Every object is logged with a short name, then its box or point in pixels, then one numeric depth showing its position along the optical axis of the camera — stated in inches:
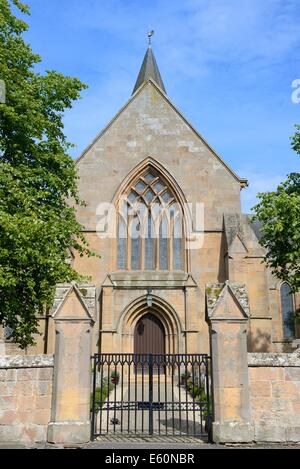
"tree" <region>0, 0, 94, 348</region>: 511.8
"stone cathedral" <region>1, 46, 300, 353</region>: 772.0
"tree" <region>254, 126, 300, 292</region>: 636.1
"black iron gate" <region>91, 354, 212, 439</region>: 350.0
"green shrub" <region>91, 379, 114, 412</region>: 544.9
